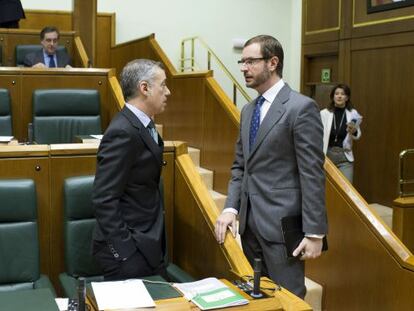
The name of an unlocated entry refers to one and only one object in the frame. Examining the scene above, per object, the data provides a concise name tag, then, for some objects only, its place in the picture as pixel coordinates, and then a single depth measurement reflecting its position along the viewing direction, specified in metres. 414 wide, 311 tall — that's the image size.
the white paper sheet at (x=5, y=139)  2.84
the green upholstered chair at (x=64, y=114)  3.85
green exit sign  6.52
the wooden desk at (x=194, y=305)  1.32
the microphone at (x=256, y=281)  1.42
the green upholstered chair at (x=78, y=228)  2.14
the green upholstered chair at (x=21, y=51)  5.20
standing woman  4.68
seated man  4.81
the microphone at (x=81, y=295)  1.25
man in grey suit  1.84
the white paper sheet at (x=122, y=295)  1.32
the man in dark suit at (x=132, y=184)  1.78
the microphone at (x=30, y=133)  3.76
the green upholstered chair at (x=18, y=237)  2.02
